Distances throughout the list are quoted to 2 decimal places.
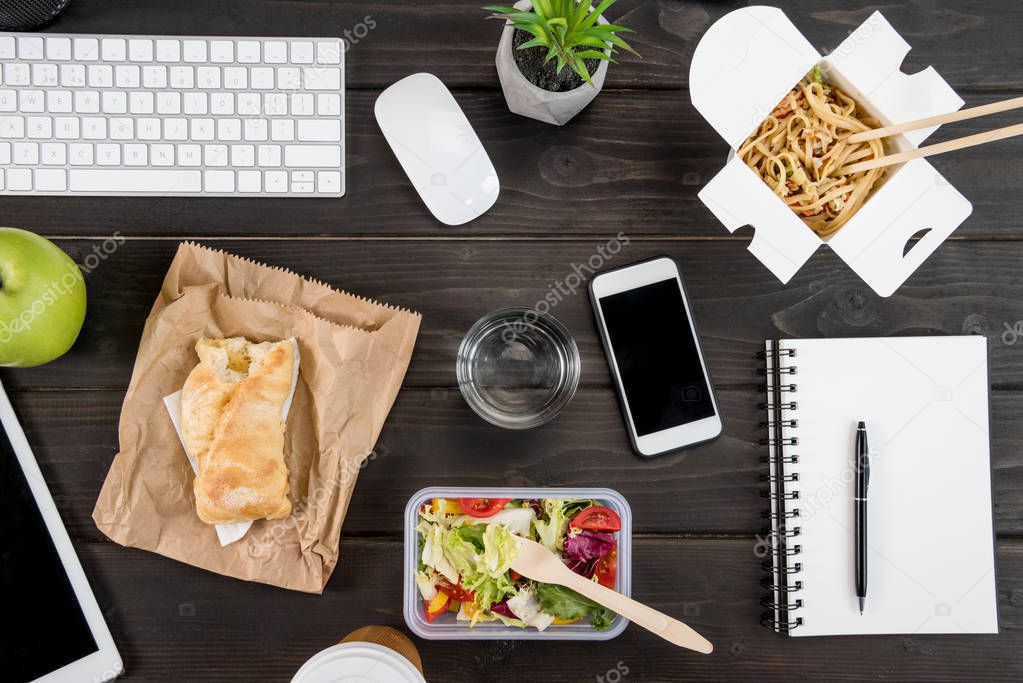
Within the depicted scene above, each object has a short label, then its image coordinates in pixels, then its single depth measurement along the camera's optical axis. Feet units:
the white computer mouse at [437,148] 2.95
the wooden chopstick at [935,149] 2.38
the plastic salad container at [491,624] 2.84
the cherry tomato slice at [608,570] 2.86
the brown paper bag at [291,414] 2.89
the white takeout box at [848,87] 2.62
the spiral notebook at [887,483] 3.02
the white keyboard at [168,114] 2.87
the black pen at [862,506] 2.97
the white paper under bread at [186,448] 2.87
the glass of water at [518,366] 3.02
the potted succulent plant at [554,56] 2.59
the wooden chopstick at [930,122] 2.43
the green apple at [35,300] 2.54
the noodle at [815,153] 2.71
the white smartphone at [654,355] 3.02
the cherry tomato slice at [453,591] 2.83
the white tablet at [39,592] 2.77
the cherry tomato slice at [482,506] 2.85
